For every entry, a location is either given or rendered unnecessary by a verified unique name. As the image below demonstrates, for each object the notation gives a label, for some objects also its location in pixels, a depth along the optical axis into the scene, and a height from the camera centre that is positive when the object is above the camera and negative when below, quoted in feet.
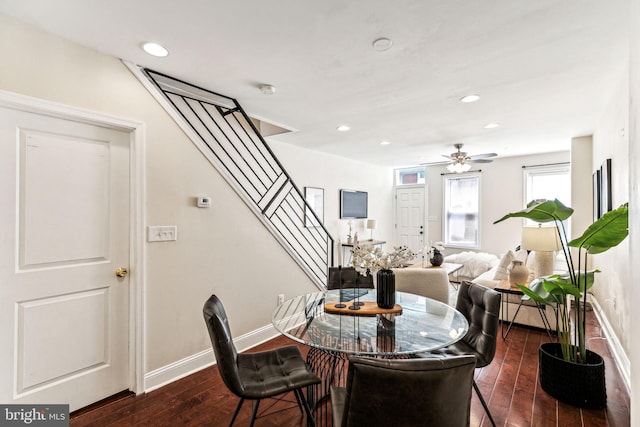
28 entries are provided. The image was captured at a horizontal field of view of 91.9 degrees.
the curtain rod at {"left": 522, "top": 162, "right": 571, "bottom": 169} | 18.94 +3.12
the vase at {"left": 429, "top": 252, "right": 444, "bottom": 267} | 15.25 -2.29
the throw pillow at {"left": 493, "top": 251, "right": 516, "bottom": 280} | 13.39 -2.35
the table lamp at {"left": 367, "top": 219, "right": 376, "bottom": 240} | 21.65 -0.82
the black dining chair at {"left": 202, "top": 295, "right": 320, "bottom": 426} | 5.40 -3.17
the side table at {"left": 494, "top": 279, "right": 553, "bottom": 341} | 11.40 -3.58
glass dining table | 5.57 -2.39
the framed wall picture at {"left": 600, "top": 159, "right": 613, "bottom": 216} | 9.73 +0.86
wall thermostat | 9.04 +0.26
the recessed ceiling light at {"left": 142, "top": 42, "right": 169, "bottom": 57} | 6.82 +3.65
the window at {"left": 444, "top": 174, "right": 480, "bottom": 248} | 22.53 +0.16
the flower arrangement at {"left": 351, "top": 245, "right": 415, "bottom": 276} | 7.27 -1.11
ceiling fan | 16.49 +2.86
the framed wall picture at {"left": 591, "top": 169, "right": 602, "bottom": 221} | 11.75 +0.75
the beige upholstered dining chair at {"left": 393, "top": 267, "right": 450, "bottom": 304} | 11.11 -2.51
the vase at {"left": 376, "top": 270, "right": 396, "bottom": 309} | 7.25 -1.76
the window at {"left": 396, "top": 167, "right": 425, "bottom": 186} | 25.43 +3.05
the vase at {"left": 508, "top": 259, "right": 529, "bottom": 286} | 11.99 -2.33
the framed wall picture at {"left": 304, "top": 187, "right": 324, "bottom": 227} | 17.04 +0.53
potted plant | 7.14 -3.46
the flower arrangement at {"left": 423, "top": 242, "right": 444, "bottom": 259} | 15.17 -1.80
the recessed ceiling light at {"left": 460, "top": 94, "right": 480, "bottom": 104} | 9.95 +3.77
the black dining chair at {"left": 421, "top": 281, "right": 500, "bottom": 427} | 6.73 -2.62
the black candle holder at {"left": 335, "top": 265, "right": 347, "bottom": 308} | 7.56 -2.29
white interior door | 6.24 -1.13
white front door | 24.85 -0.37
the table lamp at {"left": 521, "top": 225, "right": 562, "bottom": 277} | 11.00 -1.11
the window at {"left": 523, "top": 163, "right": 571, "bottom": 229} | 19.15 +2.00
